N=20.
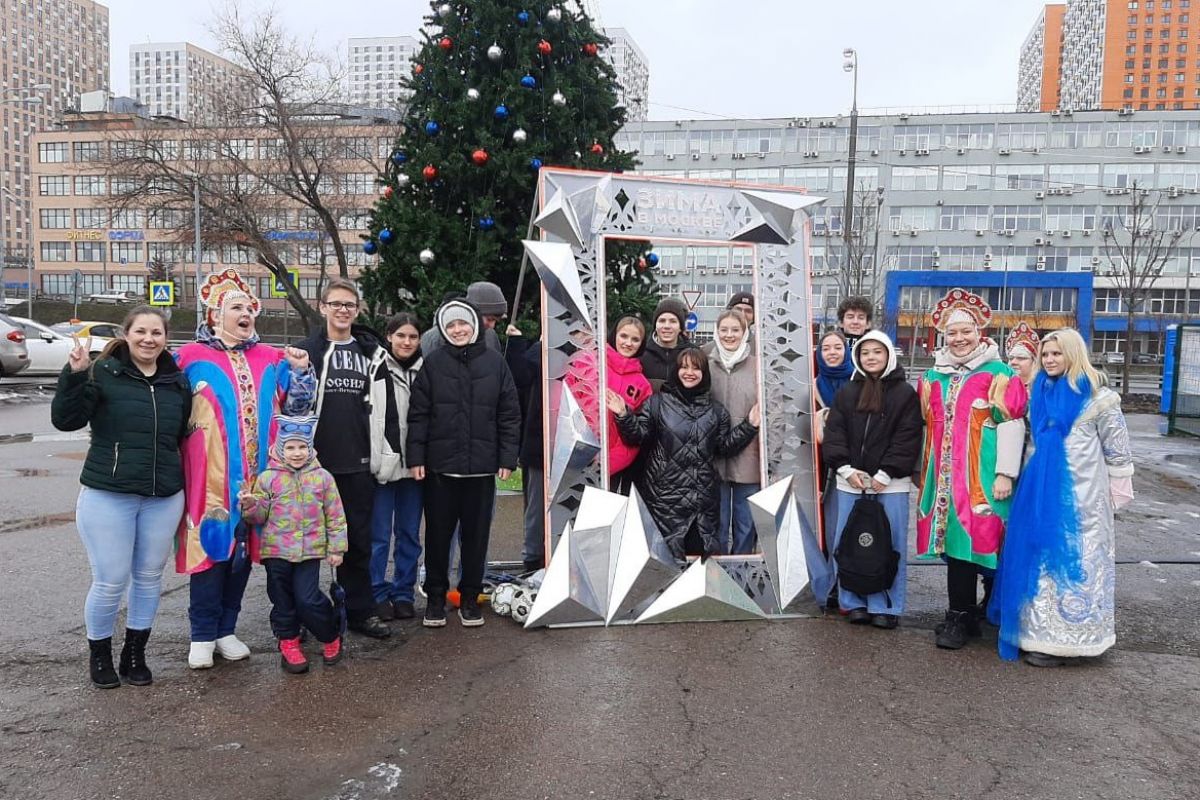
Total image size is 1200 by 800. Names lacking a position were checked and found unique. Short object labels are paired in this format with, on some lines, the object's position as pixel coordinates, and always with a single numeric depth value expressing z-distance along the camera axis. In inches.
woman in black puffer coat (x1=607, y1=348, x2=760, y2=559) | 212.5
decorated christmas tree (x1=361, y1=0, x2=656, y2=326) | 314.0
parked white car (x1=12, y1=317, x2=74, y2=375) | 842.5
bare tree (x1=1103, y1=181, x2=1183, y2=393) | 2089.1
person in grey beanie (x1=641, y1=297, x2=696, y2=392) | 233.0
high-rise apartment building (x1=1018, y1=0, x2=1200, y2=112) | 4677.7
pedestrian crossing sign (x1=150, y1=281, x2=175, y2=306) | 810.8
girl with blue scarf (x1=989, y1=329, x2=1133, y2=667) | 183.8
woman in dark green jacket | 156.4
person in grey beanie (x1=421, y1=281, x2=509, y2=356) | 225.6
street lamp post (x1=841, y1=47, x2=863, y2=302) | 711.7
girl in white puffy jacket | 197.3
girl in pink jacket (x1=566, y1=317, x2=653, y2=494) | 219.3
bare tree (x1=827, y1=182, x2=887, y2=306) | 919.0
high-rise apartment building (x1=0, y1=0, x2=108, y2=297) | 5177.2
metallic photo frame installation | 205.5
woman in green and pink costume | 191.8
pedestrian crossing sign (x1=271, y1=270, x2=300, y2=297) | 916.0
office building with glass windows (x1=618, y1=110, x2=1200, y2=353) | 2215.8
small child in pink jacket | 172.1
